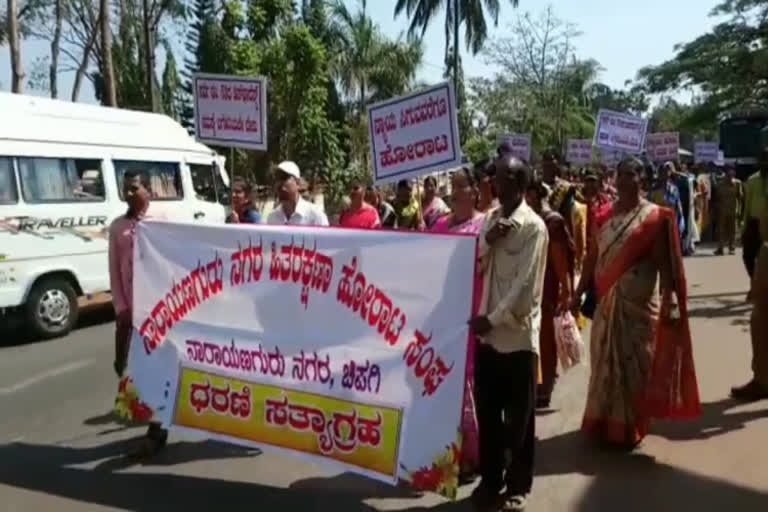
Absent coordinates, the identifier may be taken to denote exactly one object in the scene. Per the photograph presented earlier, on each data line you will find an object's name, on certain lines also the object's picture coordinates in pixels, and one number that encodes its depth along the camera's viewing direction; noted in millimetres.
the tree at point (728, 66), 31250
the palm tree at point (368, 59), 29656
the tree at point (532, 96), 33906
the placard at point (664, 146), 18281
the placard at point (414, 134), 6578
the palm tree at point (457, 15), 31734
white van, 9664
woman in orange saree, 4938
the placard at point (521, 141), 14633
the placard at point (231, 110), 7629
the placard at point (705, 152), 25641
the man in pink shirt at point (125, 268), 5302
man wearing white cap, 5724
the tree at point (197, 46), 25859
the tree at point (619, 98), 38594
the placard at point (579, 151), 18594
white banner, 3996
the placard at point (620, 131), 13875
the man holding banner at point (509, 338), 3961
